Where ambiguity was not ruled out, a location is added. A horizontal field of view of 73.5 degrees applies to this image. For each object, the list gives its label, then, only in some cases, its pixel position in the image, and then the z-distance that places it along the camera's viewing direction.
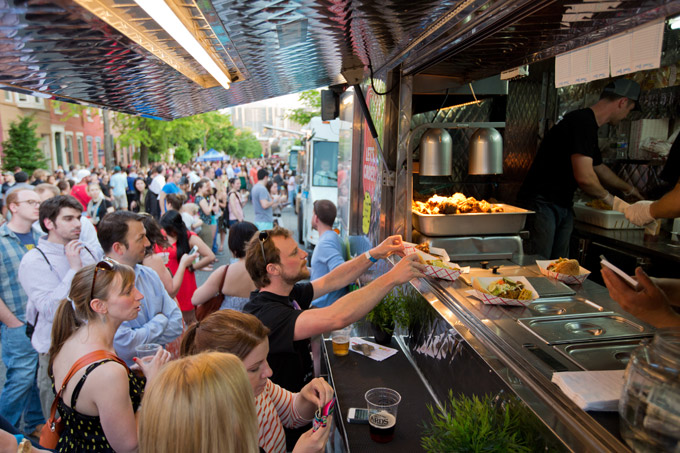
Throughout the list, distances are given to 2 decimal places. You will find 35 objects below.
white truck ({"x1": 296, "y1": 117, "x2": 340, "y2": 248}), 11.75
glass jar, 1.22
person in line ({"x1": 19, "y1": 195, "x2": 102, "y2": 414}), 3.81
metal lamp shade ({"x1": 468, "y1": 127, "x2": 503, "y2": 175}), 3.77
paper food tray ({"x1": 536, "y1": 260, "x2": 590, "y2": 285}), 3.24
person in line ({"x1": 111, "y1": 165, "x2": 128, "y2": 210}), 14.53
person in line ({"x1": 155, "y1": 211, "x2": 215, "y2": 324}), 5.34
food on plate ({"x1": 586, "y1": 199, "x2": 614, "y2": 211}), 5.18
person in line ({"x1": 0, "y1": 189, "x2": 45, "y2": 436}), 4.30
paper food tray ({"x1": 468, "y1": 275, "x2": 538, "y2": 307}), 2.75
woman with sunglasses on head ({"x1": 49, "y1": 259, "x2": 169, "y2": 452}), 2.24
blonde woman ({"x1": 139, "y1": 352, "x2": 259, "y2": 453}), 1.39
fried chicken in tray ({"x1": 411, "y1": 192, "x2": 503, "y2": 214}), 4.07
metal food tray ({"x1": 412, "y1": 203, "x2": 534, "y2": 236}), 3.99
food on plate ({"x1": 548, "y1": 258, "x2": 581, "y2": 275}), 3.25
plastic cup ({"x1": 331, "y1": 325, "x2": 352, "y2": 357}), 3.22
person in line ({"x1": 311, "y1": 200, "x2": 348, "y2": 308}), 5.25
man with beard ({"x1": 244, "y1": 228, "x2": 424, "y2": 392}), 2.77
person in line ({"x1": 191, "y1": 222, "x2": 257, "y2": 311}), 4.22
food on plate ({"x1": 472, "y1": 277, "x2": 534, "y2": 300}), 2.77
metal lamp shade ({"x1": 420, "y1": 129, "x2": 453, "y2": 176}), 3.81
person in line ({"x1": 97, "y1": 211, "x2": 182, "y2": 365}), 3.53
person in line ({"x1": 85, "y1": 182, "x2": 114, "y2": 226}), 9.92
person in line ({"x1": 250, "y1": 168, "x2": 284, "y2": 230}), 10.62
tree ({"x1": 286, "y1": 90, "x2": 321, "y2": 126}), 19.89
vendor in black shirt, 4.34
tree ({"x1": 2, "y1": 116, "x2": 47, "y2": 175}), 20.84
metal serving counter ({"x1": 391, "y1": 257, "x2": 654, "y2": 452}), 1.61
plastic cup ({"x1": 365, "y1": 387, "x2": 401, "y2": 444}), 2.24
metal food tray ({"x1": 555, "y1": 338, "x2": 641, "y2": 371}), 2.05
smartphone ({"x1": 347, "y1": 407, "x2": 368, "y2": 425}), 2.42
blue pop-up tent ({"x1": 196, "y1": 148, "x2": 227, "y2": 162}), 35.69
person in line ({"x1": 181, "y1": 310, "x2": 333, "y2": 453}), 2.05
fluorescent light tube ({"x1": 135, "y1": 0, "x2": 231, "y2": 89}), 1.73
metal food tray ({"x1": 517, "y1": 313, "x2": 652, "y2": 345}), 2.32
